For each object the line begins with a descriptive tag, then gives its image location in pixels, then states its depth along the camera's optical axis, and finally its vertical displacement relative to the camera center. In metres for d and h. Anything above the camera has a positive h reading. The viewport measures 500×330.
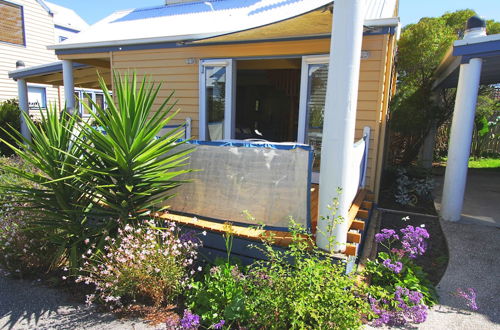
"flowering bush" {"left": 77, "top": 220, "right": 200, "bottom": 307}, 2.68 -1.34
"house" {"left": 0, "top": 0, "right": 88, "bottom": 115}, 12.09 +2.54
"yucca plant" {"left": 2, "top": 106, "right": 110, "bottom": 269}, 3.13 -0.90
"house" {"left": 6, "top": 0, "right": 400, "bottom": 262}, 3.08 +0.95
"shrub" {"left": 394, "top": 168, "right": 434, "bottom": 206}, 5.56 -1.23
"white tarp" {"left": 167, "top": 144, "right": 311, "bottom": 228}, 2.97 -0.70
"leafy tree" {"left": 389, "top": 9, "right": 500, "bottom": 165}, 6.52 +0.70
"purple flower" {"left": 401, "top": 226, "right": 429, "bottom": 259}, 2.89 -1.05
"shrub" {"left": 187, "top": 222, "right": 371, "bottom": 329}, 2.15 -1.29
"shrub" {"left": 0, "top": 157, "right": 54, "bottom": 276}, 3.25 -1.46
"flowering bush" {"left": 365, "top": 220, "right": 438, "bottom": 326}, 2.54 -1.45
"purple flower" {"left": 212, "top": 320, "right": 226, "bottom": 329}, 2.24 -1.47
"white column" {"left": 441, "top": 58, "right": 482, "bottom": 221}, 4.48 -0.27
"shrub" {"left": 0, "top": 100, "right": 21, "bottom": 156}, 10.08 -0.43
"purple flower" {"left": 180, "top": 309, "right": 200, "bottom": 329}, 2.26 -1.46
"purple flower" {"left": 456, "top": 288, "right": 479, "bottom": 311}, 2.61 -1.52
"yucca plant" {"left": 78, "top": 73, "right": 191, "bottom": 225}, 2.99 -0.47
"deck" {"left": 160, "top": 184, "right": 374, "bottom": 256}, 2.88 -1.10
